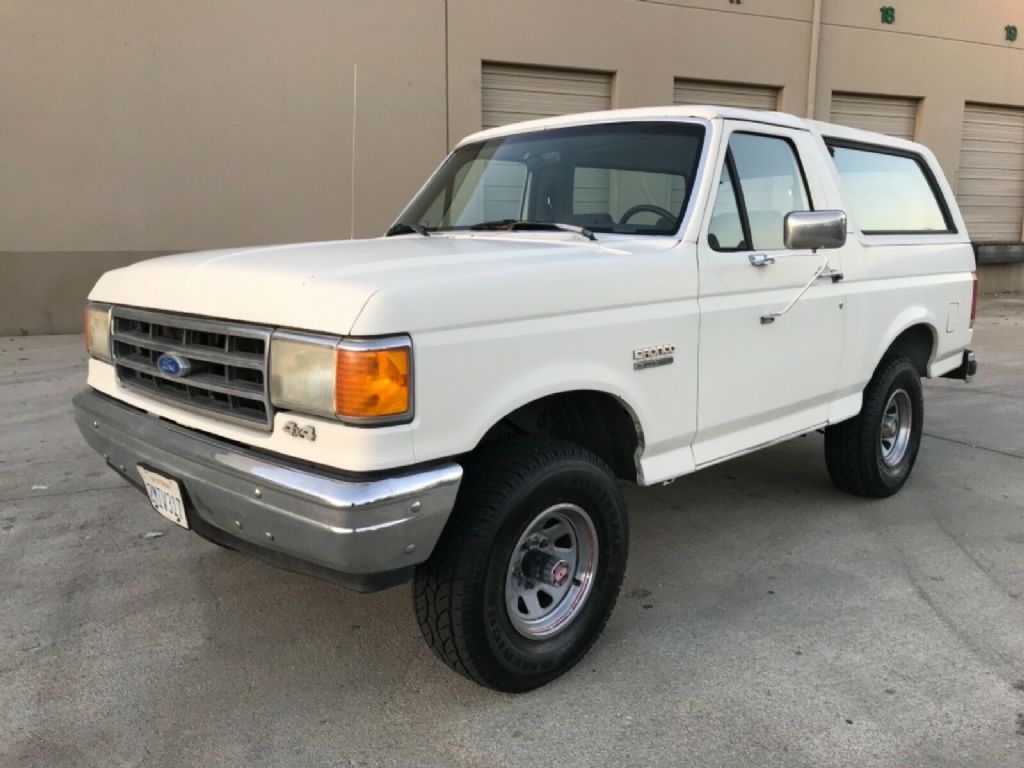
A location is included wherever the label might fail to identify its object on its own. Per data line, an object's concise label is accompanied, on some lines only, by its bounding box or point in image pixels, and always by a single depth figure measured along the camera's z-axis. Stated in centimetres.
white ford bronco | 235
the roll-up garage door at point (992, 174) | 1508
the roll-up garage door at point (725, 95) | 1238
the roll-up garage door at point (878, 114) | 1375
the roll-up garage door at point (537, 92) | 1106
